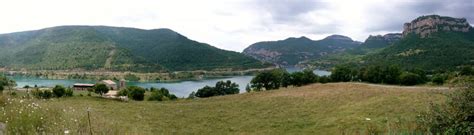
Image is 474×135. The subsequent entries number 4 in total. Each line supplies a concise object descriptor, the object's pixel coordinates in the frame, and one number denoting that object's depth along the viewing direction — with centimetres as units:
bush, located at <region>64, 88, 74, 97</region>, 5163
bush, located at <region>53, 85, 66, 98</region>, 5197
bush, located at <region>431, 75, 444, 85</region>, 5096
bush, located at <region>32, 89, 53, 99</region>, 4392
